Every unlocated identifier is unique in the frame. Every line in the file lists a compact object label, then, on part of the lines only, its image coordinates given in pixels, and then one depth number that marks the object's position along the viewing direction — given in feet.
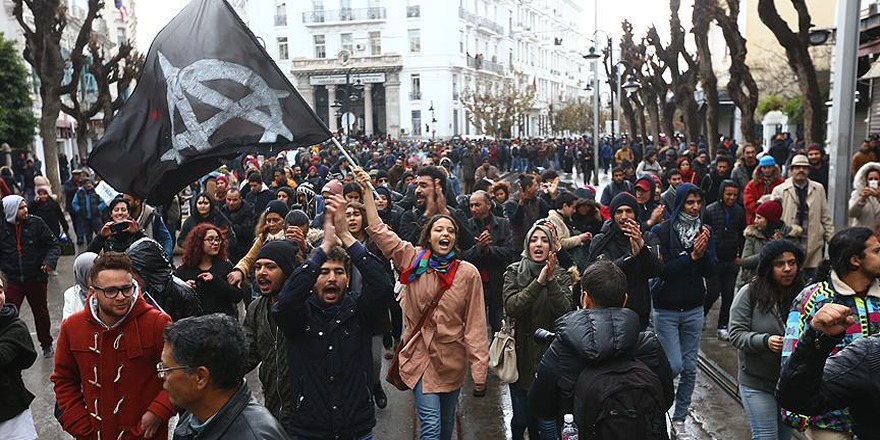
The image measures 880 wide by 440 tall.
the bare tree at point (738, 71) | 60.54
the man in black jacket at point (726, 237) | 27.14
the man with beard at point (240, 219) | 31.07
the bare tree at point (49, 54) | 71.72
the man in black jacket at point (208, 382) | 9.21
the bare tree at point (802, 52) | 45.14
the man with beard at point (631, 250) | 18.21
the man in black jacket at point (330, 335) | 13.66
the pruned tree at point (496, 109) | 201.87
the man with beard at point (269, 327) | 15.12
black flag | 15.99
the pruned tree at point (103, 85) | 91.25
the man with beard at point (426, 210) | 21.66
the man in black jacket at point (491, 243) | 24.54
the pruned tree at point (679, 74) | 86.33
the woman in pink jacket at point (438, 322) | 15.87
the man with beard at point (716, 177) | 38.11
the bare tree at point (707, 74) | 69.31
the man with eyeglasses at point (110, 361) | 13.14
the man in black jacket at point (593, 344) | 10.92
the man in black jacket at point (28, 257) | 27.09
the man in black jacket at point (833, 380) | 9.40
